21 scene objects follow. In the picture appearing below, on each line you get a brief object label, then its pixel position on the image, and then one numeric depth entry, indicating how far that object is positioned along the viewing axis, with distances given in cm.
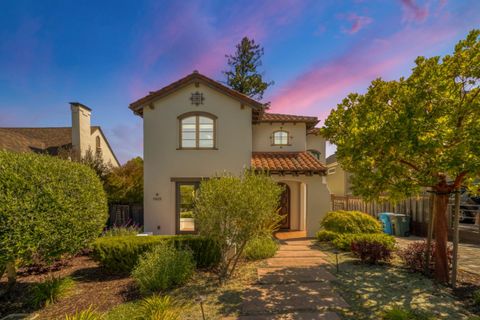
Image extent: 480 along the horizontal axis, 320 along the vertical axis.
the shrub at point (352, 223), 1035
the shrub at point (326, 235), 1048
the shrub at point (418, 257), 701
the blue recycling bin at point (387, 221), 1252
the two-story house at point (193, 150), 1197
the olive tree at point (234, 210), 639
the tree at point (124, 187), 1347
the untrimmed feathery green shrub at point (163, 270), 608
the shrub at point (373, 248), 771
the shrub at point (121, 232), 1015
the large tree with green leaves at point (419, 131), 506
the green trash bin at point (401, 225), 1218
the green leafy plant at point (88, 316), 437
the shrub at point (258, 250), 859
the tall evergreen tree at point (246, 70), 2758
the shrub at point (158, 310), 452
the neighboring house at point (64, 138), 1736
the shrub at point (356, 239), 835
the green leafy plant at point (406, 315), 450
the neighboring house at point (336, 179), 2452
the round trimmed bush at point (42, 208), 524
